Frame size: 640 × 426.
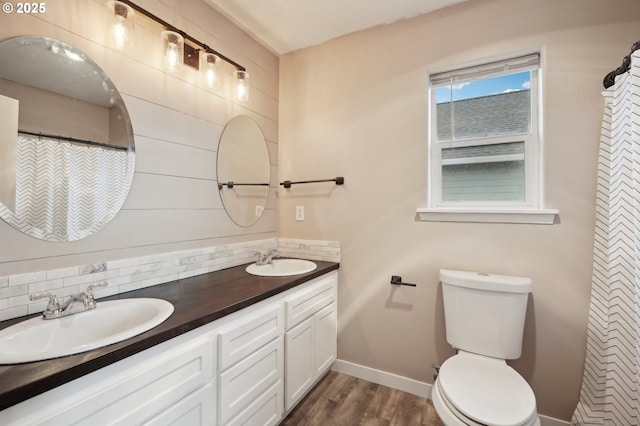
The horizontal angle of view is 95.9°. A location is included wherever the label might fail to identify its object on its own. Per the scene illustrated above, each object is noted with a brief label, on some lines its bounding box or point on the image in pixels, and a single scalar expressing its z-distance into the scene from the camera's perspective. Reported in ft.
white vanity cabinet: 2.50
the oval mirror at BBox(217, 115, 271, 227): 6.23
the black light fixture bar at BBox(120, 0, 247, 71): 4.38
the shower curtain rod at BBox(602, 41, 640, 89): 3.82
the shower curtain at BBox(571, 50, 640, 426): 3.77
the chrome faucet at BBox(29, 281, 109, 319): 3.31
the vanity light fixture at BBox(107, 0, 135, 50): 4.14
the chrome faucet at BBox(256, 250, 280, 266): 6.46
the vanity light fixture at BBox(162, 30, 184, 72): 4.80
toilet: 3.60
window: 5.51
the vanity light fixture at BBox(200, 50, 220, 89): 5.56
